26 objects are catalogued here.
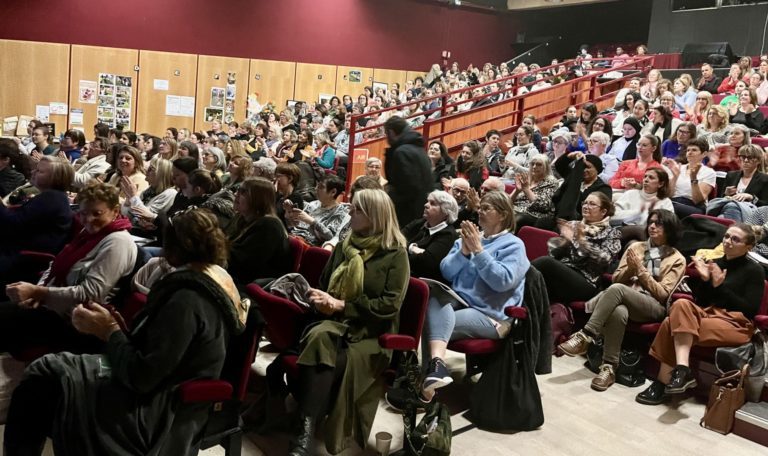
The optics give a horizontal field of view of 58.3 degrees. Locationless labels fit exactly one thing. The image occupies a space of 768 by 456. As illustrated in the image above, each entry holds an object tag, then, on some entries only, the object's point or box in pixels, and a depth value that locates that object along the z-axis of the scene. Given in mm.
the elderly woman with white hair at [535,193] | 5395
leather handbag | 3428
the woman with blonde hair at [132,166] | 5207
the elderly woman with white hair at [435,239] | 3633
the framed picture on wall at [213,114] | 13289
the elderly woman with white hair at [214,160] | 6855
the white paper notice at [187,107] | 12945
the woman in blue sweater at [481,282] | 3254
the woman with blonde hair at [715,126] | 6613
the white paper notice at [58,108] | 11625
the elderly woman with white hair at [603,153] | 6410
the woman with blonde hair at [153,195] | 4457
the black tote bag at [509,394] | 3297
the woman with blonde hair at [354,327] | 2730
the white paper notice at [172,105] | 12789
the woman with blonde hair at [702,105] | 7438
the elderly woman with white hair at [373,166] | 6473
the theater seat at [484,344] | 3262
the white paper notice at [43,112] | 11508
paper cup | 2936
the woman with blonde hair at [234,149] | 7427
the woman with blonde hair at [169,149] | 6841
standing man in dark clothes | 4531
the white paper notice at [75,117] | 11797
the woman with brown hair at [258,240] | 3494
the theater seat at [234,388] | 2406
